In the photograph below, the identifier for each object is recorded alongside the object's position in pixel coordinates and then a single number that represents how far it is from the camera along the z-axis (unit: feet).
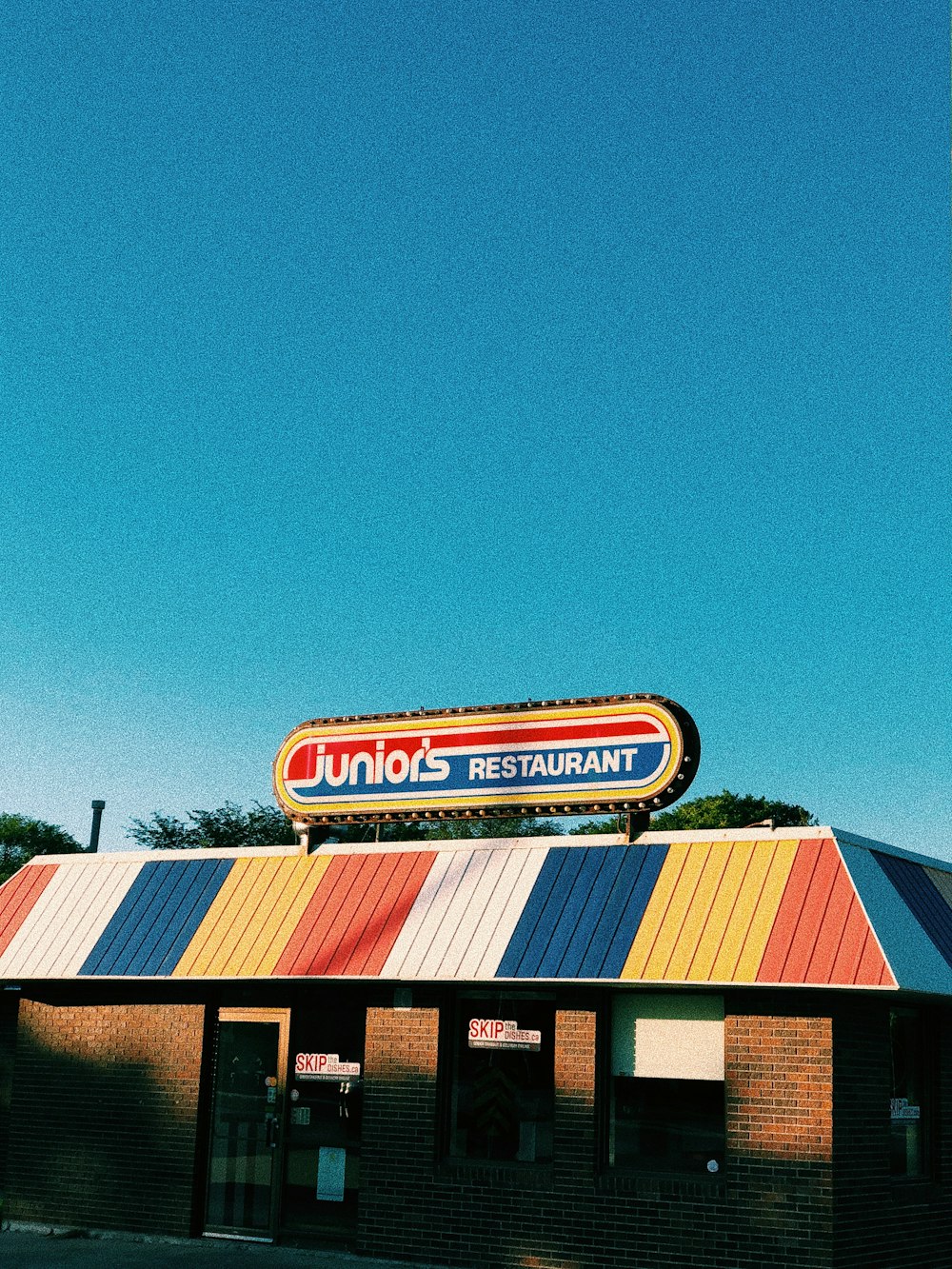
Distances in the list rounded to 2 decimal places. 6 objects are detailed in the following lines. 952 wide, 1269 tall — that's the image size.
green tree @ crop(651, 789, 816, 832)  219.82
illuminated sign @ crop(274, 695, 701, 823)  51.70
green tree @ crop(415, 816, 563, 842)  179.10
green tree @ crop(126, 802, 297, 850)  194.18
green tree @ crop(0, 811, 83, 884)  253.24
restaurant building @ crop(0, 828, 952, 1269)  44.86
